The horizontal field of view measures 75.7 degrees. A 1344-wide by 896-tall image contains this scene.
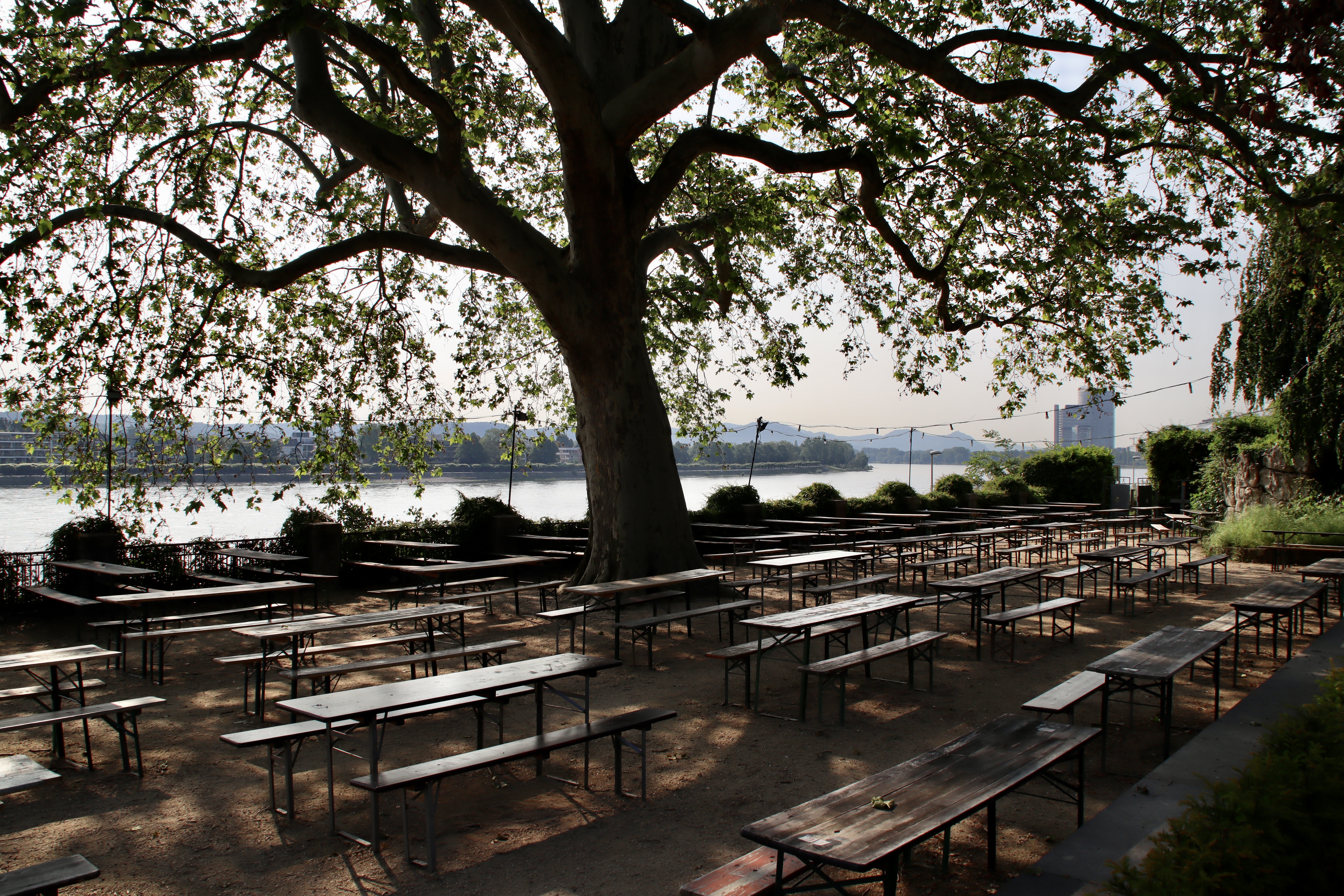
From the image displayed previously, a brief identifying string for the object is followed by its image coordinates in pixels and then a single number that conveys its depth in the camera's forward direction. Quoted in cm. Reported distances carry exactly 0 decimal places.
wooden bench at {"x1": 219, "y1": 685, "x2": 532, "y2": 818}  416
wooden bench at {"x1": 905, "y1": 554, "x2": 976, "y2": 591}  1059
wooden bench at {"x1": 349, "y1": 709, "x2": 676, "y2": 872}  364
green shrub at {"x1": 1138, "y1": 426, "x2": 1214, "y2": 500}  2442
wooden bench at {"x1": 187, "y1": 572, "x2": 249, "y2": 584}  1005
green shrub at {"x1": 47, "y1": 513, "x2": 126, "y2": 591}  1083
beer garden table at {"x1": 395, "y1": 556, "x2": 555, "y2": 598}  951
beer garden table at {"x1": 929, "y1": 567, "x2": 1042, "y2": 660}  805
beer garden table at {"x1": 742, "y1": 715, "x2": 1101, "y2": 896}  275
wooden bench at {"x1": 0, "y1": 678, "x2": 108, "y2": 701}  521
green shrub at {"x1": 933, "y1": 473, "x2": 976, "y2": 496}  2327
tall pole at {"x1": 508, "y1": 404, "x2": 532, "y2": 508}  1596
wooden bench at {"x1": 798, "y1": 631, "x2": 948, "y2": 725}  564
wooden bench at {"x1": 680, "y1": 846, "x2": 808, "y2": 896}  291
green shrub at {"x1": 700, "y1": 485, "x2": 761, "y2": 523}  1759
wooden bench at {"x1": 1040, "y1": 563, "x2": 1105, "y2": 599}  950
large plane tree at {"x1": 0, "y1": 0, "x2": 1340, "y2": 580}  893
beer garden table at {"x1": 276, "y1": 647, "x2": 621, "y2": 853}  393
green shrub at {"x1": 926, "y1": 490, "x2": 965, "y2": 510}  2220
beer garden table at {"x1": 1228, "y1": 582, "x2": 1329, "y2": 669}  700
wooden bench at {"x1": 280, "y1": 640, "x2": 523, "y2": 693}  537
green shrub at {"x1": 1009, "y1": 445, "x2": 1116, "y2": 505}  2722
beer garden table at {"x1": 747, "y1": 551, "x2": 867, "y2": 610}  893
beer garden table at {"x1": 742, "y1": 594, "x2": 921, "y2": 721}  604
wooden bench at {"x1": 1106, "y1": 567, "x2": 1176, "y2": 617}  996
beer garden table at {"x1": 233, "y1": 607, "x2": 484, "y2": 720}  605
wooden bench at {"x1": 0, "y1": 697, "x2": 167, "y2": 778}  448
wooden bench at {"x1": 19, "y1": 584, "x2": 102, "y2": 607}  815
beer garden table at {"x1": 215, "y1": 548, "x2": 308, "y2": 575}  1081
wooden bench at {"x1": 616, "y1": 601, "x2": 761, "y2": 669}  722
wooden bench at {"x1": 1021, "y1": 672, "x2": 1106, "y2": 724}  461
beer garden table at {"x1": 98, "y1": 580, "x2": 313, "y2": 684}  748
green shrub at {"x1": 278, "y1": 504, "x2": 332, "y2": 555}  1282
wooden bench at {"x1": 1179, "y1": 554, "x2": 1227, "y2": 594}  1119
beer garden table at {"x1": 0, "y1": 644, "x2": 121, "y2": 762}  531
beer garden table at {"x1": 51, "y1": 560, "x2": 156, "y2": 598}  902
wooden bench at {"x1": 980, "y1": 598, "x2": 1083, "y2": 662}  742
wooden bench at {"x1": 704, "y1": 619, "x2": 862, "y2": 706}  611
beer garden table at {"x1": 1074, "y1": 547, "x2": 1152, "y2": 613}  1034
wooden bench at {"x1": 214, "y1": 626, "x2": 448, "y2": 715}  562
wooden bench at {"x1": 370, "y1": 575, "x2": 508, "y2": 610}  1001
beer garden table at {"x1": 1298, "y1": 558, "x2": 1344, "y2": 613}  925
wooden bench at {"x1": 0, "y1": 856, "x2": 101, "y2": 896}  255
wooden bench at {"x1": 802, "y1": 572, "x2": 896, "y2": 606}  829
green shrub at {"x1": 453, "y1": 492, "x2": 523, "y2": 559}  1460
